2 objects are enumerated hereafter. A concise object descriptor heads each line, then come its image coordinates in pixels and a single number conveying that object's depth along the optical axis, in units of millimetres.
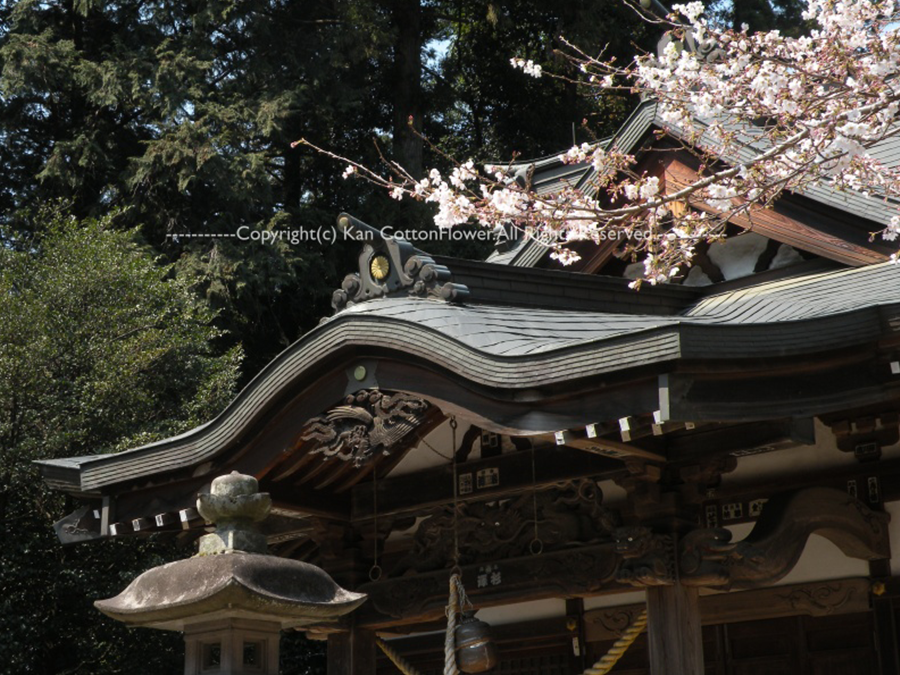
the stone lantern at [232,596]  5000
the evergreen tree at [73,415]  12102
